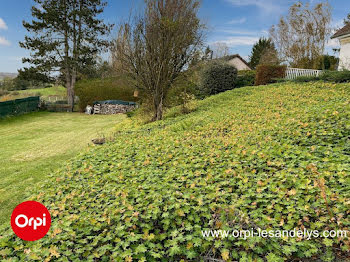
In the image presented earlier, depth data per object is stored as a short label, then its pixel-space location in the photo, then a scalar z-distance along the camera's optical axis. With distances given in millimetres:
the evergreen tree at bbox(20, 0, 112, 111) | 20531
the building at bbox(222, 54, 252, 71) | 36094
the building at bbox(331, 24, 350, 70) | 15386
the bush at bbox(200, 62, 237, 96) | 16125
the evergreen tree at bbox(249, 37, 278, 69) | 42250
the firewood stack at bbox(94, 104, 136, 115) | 20516
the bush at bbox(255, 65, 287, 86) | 15102
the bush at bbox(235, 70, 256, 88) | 16969
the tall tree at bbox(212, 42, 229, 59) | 29305
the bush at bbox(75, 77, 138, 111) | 21297
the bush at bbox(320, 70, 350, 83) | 10547
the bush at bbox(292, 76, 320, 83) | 11922
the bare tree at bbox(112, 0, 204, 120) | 8867
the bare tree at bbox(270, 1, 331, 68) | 22469
